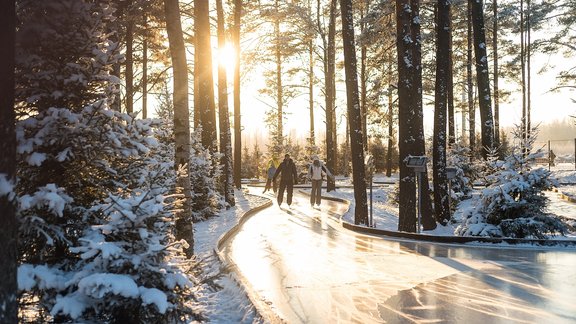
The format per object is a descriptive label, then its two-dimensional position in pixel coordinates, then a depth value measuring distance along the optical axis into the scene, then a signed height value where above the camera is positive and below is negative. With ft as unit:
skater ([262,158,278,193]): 102.37 -1.04
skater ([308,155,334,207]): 72.28 -1.81
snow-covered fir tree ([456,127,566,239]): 37.96 -2.76
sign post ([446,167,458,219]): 51.98 -1.05
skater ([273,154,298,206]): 72.23 -1.73
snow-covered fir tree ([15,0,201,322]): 14.38 -0.77
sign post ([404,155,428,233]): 41.50 -0.11
